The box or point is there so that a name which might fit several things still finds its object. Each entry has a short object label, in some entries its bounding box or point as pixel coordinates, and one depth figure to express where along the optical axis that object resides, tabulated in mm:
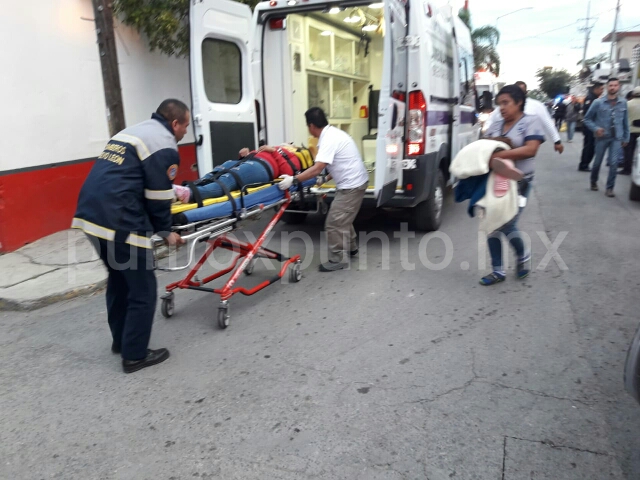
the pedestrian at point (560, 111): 22878
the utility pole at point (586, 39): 49188
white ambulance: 5367
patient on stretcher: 3908
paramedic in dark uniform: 3221
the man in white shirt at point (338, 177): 4969
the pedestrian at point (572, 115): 17375
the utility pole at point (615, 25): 35628
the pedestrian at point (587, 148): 10766
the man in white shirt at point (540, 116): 4695
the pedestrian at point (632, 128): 9539
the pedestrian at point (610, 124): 8109
